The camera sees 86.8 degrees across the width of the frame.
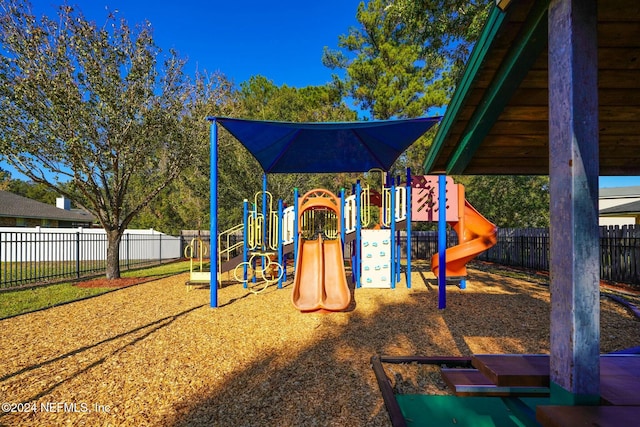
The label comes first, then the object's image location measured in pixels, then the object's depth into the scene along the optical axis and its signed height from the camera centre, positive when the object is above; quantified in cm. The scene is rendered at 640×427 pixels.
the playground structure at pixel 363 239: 693 -64
